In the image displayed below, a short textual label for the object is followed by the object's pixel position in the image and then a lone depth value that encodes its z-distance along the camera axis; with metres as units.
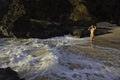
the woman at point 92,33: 9.64
